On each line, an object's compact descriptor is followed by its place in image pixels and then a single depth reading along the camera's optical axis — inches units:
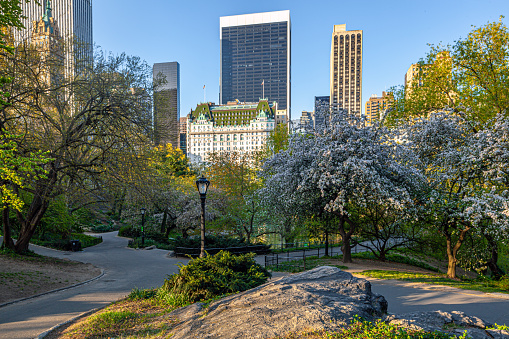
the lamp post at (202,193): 564.7
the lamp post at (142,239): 1205.8
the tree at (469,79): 862.5
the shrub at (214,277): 371.6
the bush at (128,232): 1581.2
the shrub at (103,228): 1951.3
